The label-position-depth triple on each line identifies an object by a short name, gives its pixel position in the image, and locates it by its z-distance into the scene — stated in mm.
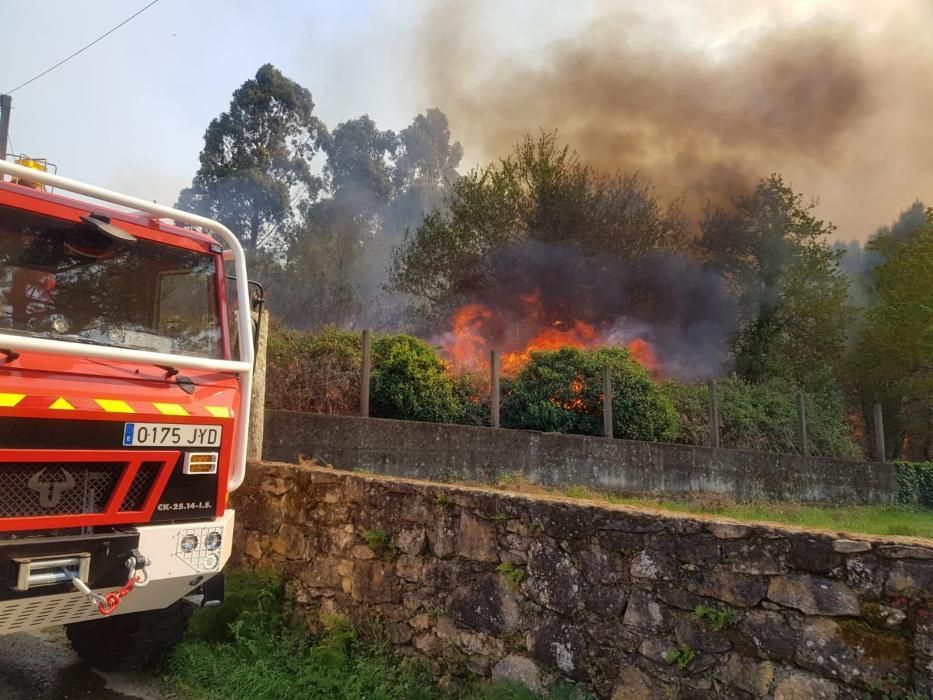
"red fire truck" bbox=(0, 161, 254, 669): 3270
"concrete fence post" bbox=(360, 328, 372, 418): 7922
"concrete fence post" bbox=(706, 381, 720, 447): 12219
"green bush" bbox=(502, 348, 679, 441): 10734
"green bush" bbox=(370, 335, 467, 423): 8984
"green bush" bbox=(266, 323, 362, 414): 8297
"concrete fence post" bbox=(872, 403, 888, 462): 16833
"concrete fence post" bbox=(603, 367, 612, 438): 10516
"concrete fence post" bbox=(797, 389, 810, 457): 14245
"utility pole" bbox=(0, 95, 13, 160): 15008
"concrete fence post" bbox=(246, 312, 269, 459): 6047
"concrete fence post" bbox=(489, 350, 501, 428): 9413
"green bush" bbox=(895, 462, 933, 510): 15930
